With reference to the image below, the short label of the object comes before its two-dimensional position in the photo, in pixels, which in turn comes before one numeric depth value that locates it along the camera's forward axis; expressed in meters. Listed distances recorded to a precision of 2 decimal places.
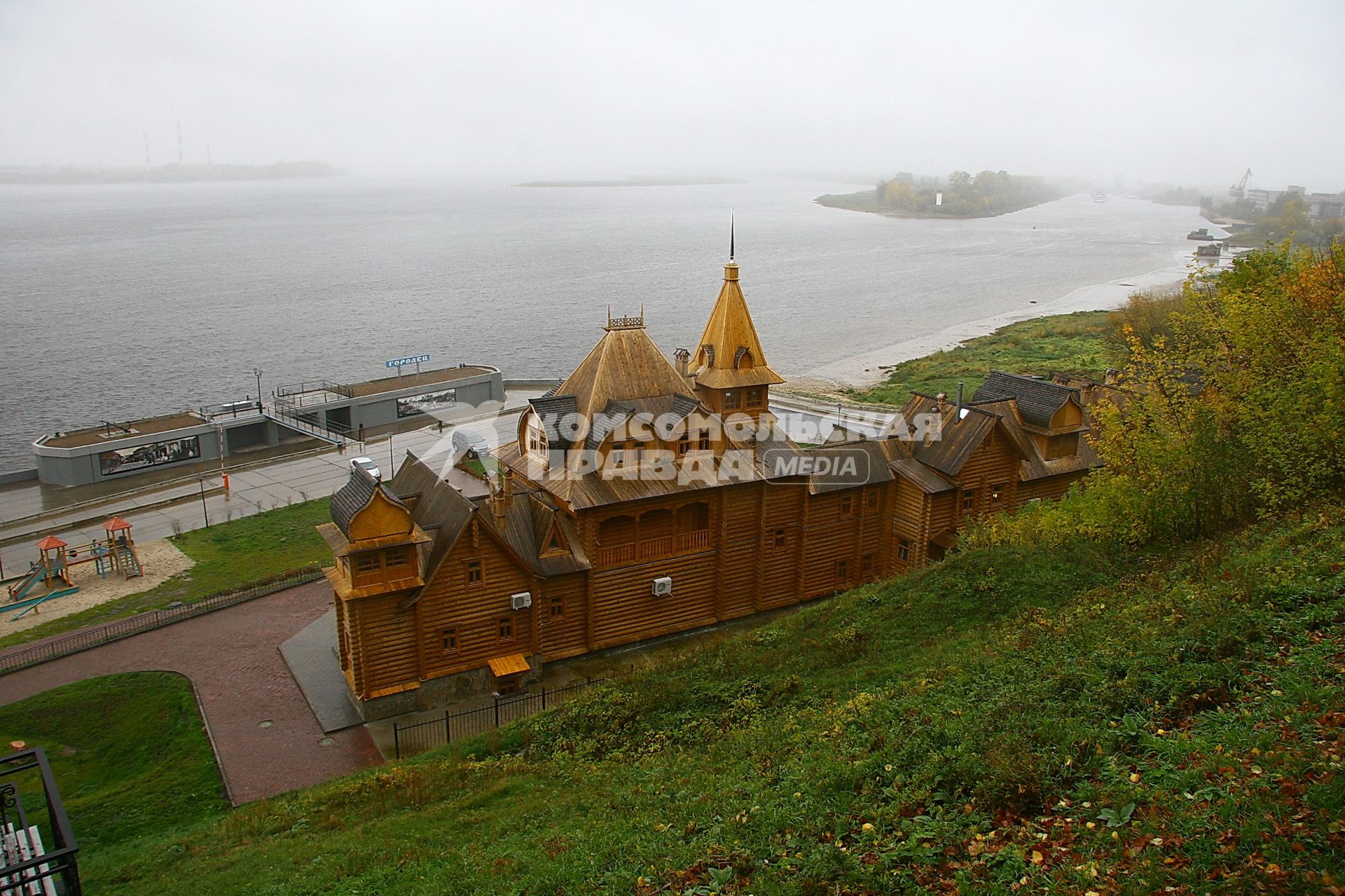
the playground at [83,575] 33.31
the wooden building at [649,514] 25.28
